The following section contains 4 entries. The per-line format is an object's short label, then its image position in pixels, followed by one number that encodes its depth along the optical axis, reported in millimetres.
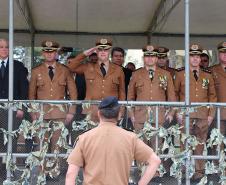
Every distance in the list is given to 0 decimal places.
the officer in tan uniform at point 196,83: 6711
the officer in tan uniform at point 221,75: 6949
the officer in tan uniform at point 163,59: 7715
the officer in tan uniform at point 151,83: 6570
